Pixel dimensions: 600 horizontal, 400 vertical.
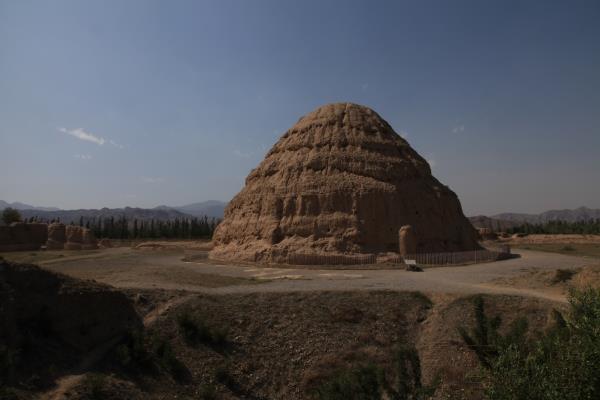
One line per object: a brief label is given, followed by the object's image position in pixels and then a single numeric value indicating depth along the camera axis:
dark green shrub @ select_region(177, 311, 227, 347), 14.82
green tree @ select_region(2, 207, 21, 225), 65.19
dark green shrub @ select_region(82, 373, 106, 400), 10.85
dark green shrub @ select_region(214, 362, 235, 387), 13.39
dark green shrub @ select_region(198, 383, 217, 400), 12.43
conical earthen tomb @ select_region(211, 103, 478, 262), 30.66
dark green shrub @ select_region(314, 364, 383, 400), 9.79
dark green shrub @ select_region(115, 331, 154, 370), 12.93
